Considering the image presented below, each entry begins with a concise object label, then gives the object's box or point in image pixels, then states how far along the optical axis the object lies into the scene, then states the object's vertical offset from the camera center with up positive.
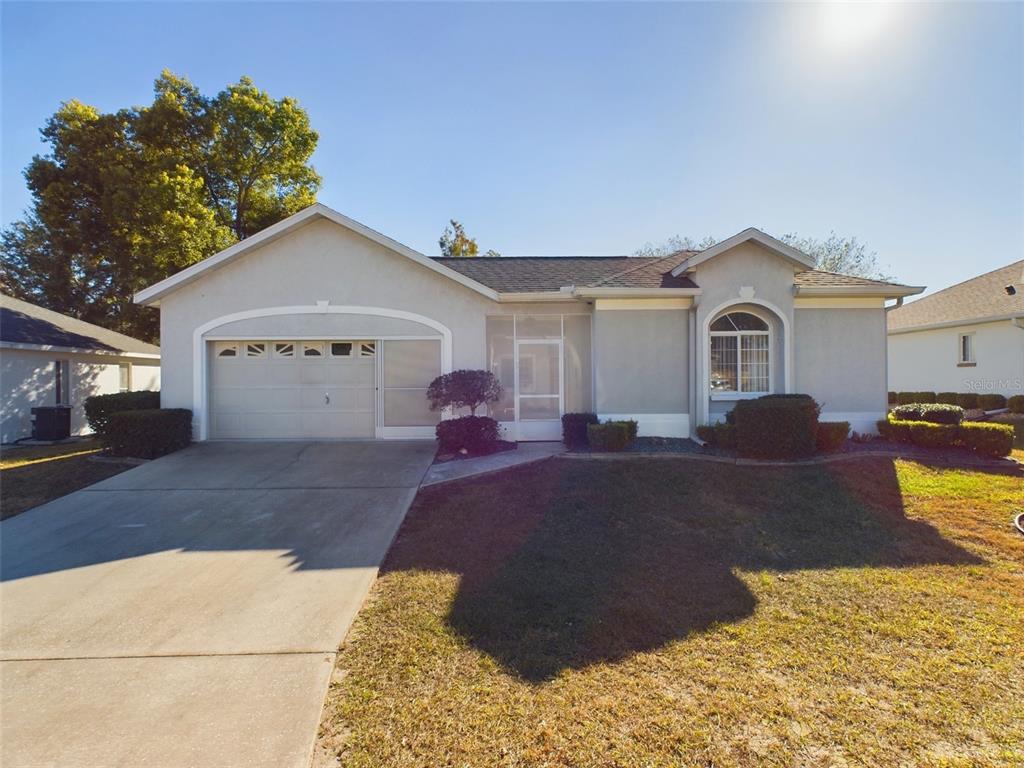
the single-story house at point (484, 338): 11.04 +1.00
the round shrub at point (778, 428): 9.20 -0.91
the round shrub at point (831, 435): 9.65 -1.09
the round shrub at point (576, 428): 10.64 -1.03
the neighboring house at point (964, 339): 16.47 +1.51
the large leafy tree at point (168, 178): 17.66 +8.08
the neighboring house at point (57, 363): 14.05 +0.67
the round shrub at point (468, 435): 10.41 -1.14
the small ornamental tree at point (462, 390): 10.70 -0.19
